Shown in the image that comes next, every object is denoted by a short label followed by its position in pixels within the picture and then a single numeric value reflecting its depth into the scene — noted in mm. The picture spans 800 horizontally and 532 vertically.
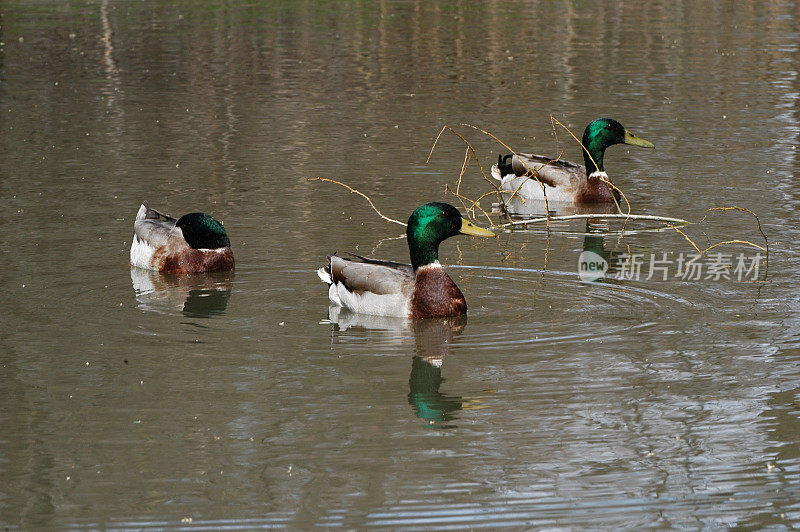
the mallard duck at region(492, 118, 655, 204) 16078
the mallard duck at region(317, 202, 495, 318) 10430
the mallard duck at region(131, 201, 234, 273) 12148
